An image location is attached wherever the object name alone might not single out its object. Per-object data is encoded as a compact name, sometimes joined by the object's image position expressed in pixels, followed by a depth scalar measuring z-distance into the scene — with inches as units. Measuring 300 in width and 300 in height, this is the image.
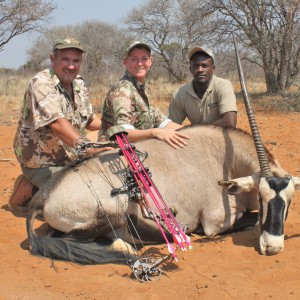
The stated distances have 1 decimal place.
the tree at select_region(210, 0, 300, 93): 596.7
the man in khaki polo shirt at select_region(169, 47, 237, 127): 204.5
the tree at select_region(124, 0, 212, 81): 1082.0
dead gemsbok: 144.8
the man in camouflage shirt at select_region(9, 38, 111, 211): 164.4
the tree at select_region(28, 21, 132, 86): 917.7
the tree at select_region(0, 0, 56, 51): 707.4
